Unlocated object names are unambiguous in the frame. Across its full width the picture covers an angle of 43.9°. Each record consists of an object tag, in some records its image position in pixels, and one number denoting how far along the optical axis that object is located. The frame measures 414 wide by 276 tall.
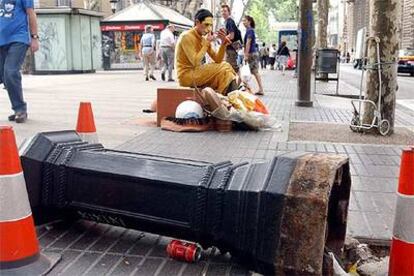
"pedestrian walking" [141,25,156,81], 18.12
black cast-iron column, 2.49
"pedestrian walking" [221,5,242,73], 11.14
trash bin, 14.52
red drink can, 2.87
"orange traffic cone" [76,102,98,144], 4.18
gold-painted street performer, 7.29
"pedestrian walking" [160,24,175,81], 17.09
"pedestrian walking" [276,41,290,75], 28.70
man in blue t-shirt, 6.77
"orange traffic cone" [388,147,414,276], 2.61
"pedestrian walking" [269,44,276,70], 37.63
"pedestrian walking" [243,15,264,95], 12.37
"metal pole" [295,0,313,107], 10.35
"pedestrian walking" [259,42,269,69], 39.19
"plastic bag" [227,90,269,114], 6.90
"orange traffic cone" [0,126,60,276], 2.61
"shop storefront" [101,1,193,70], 27.73
